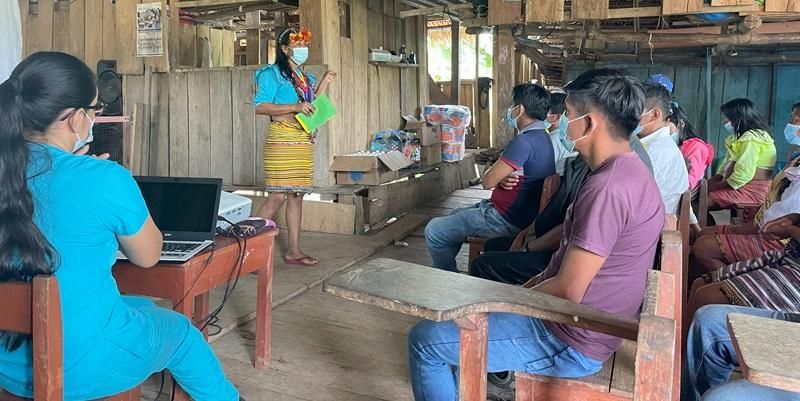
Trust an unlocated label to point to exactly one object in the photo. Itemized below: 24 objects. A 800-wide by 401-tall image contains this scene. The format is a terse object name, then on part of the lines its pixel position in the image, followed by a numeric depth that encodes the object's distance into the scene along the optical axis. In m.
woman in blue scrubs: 1.62
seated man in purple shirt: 1.82
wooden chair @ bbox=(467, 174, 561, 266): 3.45
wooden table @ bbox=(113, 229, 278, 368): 2.15
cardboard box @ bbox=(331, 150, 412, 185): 5.91
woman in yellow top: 4.93
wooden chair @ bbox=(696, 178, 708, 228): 4.46
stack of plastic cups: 7.91
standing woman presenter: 4.40
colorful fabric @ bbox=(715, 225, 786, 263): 3.31
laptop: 2.39
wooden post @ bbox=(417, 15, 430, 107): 8.20
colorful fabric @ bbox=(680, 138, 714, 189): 4.32
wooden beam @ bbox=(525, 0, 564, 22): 4.86
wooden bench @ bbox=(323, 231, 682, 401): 1.26
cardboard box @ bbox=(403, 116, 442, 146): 7.34
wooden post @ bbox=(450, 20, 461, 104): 9.55
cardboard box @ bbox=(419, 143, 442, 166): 7.45
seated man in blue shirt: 3.48
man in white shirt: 3.25
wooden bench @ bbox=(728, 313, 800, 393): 1.10
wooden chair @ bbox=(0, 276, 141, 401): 1.44
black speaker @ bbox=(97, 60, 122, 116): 6.51
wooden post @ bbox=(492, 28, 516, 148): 5.60
